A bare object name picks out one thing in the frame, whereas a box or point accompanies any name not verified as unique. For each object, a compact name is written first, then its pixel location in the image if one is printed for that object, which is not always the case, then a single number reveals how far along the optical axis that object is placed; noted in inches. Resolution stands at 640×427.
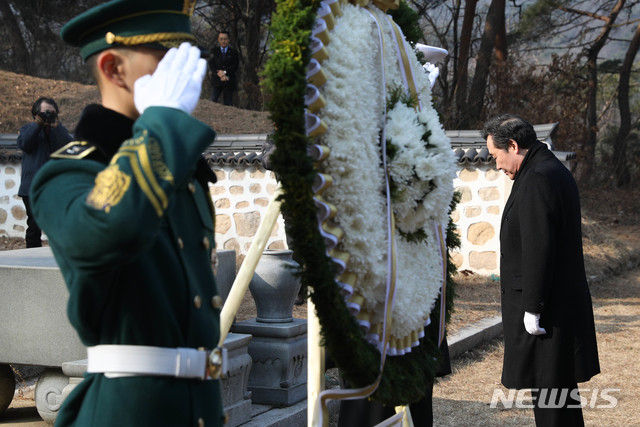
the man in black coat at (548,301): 151.3
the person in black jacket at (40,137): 313.0
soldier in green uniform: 57.6
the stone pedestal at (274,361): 177.2
